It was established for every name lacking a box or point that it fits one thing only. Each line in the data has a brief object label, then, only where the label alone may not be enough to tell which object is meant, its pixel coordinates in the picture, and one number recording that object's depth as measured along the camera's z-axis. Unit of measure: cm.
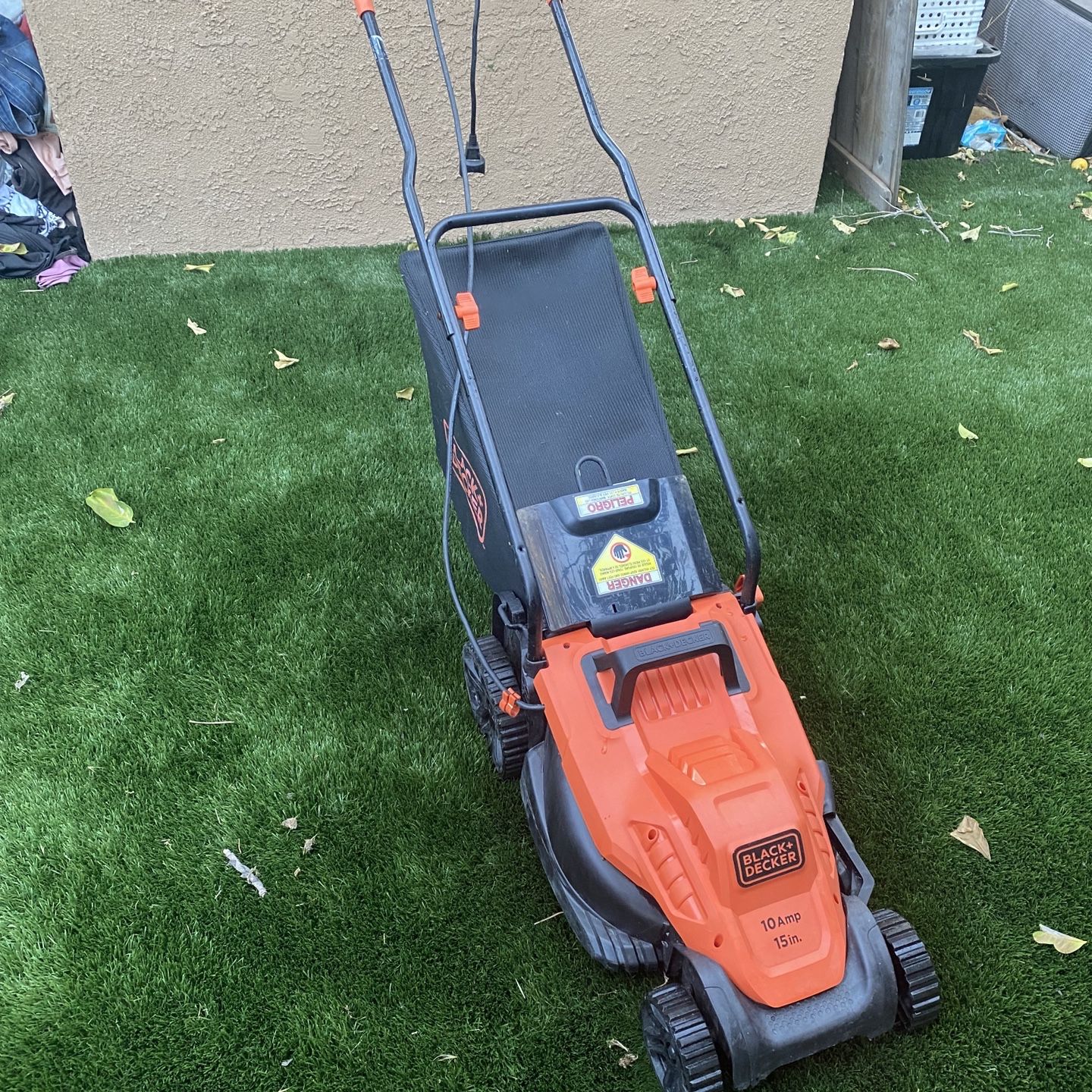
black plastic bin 493
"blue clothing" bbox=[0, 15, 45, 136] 394
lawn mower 147
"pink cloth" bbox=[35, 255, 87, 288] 403
